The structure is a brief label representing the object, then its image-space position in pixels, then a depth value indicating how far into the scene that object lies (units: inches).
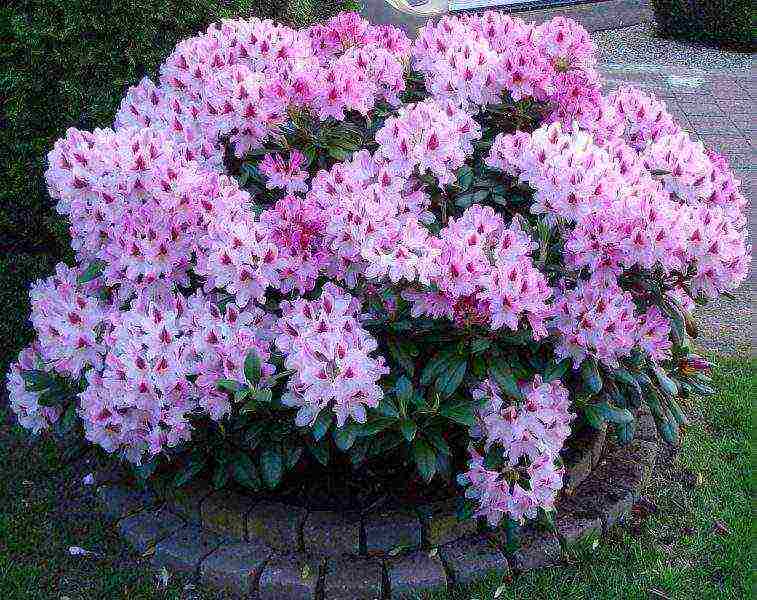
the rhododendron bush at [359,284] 89.3
